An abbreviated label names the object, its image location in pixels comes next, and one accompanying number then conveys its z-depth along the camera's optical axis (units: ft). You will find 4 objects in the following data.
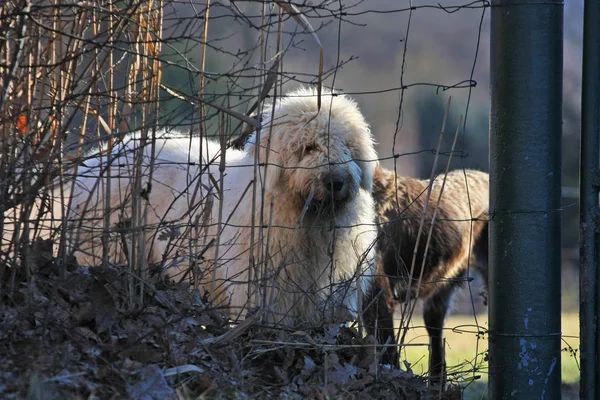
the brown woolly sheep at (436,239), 48.60
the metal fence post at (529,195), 20.94
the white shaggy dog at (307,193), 33.71
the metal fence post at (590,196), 21.97
